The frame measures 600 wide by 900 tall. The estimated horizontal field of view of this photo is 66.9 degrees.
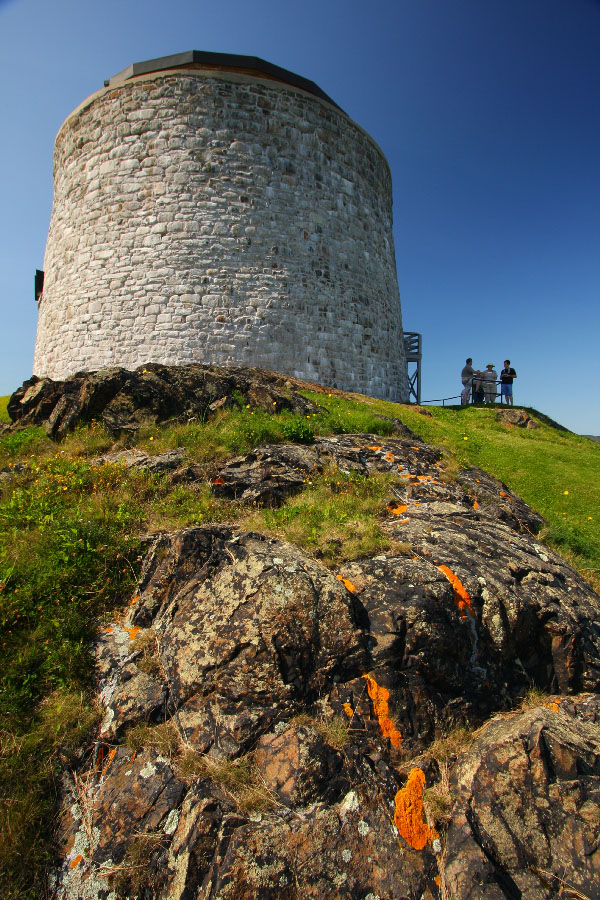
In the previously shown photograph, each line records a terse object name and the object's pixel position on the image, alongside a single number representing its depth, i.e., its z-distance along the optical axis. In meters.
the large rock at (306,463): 5.28
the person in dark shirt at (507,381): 16.84
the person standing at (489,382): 17.73
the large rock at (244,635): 2.77
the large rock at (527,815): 2.18
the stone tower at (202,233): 12.05
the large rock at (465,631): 2.99
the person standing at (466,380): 17.83
